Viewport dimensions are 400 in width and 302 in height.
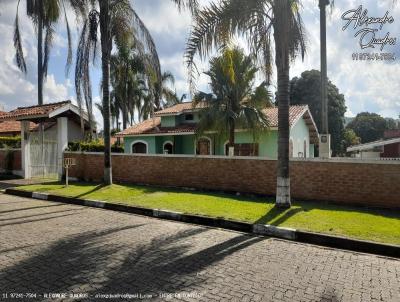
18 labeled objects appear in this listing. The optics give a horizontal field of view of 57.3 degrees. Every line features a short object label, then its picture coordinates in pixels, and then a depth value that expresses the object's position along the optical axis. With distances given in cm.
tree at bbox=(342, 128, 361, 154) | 4456
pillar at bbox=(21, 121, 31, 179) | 1802
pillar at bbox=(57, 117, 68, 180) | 1695
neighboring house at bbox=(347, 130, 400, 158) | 2344
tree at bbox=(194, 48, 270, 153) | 1853
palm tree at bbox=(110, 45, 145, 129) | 3059
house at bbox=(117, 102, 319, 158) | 2086
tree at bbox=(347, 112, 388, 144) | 5866
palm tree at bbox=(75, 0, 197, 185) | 1352
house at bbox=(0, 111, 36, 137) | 2799
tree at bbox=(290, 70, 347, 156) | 3809
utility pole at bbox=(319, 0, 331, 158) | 1151
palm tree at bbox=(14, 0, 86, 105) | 1405
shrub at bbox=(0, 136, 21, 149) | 2161
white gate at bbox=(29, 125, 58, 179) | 1822
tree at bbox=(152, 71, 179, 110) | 3700
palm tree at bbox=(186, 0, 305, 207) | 882
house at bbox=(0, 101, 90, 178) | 1717
